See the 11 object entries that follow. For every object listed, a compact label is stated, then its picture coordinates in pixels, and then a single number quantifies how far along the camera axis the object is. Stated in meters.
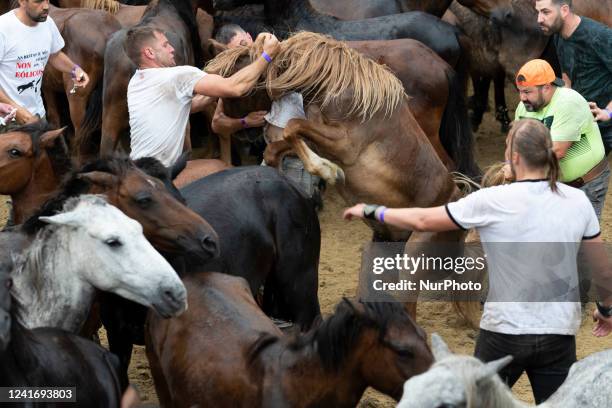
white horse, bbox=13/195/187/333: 7.77
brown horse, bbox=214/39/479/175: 14.17
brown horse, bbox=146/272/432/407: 7.52
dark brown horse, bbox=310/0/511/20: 17.33
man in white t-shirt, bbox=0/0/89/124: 12.23
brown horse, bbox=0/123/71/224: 9.87
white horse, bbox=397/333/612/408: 6.21
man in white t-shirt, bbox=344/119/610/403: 7.67
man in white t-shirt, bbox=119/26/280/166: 10.61
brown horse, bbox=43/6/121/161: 16.01
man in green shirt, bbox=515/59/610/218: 10.23
